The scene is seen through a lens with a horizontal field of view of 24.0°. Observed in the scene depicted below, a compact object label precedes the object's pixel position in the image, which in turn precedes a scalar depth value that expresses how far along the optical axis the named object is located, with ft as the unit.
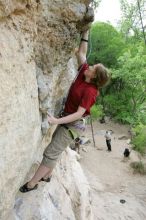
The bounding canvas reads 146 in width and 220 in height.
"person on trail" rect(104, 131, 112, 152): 81.05
